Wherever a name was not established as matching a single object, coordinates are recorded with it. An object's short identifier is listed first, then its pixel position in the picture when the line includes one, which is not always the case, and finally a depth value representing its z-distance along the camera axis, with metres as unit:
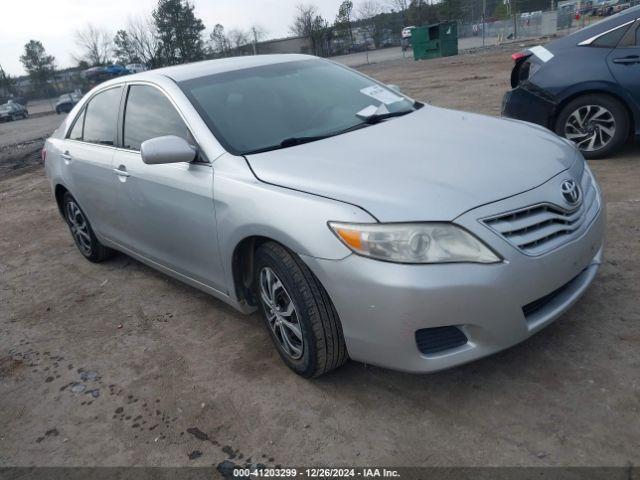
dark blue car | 5.30
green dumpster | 27.36
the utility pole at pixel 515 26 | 30.70
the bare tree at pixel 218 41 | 64.44
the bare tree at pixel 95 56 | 68.50
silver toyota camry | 2.24
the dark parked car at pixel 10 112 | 39.12
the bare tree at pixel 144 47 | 65.94
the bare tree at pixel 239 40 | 57.60
